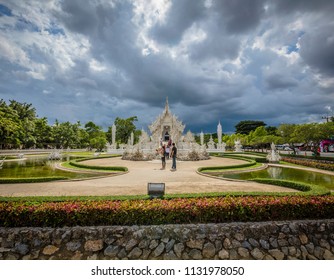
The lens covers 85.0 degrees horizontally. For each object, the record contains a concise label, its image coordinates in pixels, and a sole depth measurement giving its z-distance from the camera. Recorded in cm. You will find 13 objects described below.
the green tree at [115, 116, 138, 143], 6231
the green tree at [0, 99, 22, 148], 2747
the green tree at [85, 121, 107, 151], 6685
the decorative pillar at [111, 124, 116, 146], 4440
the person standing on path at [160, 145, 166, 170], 1731
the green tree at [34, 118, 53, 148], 5425
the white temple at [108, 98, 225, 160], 2667
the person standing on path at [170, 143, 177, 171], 1631
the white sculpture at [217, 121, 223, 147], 5004
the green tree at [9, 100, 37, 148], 4650
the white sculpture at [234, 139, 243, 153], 4472
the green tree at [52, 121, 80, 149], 5862
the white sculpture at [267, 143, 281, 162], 2353
